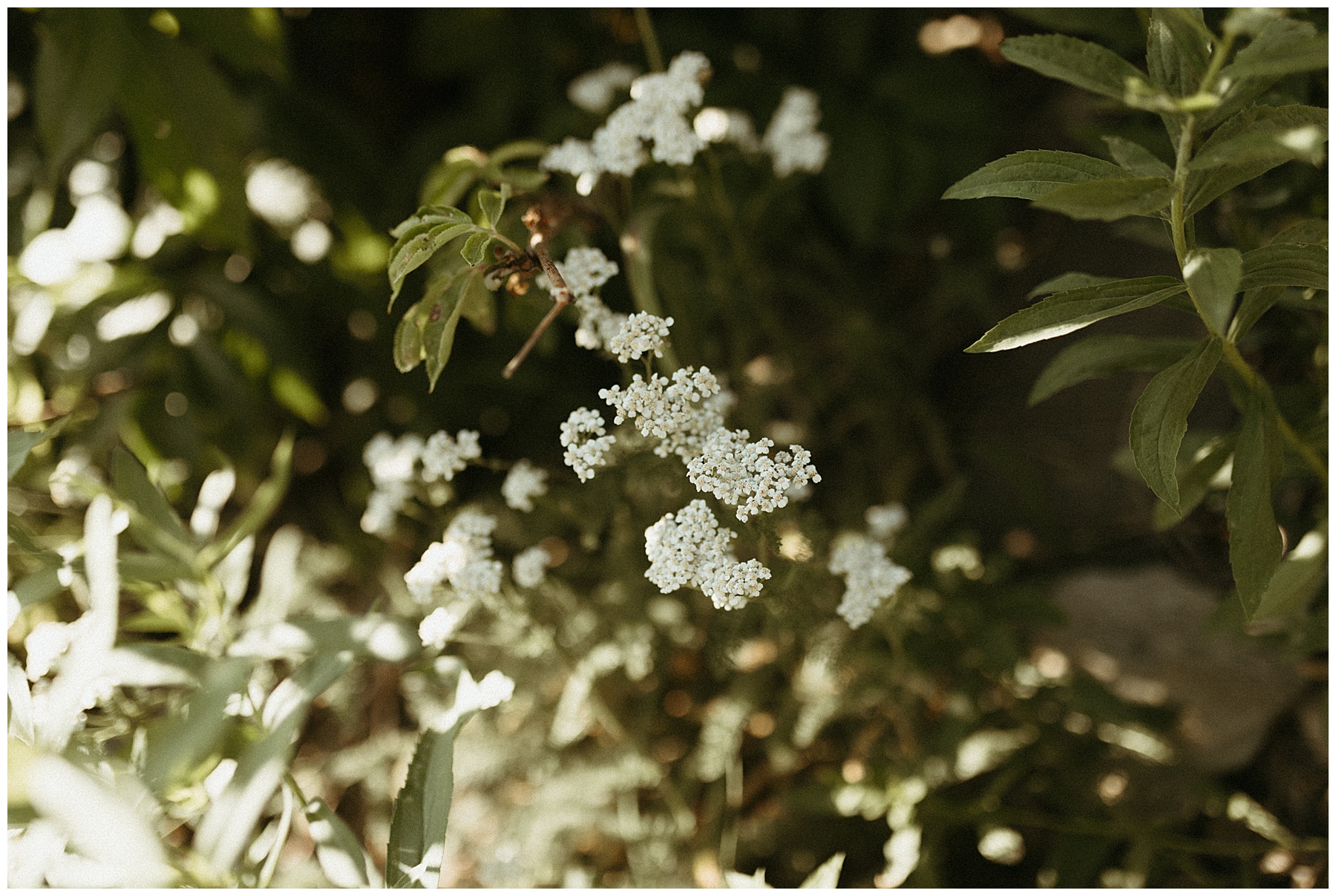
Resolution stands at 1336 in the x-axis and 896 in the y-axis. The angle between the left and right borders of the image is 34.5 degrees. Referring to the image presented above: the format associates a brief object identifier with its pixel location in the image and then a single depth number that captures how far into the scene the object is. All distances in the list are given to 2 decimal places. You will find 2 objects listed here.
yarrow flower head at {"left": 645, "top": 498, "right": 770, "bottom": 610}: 0.46
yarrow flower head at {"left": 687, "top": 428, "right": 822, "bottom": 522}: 0.46
